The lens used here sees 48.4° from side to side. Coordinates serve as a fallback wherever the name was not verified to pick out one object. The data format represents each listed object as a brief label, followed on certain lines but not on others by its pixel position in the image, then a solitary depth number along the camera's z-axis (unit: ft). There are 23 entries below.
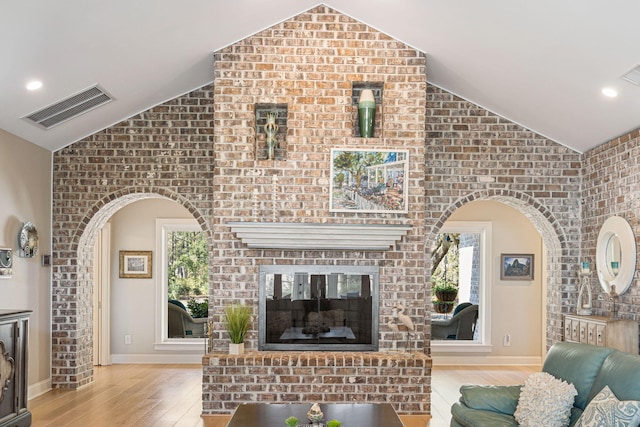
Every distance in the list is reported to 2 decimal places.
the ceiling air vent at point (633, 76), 16.69
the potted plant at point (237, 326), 21.50
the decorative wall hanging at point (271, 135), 22.08
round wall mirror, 20.75
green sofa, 12.59
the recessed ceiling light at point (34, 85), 18.58
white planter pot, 21.44
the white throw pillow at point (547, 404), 13.35
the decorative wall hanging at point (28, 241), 22.61
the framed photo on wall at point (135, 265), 31.48
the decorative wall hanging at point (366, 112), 21.72
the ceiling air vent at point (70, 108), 21.04
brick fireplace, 22.00
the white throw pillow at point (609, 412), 11.42
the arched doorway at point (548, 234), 25.52
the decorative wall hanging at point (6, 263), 21.04
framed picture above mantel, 21.99
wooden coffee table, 14.71
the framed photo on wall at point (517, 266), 32.01
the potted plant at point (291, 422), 13.38
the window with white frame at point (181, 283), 31.68
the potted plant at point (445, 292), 35.01
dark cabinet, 18.19
